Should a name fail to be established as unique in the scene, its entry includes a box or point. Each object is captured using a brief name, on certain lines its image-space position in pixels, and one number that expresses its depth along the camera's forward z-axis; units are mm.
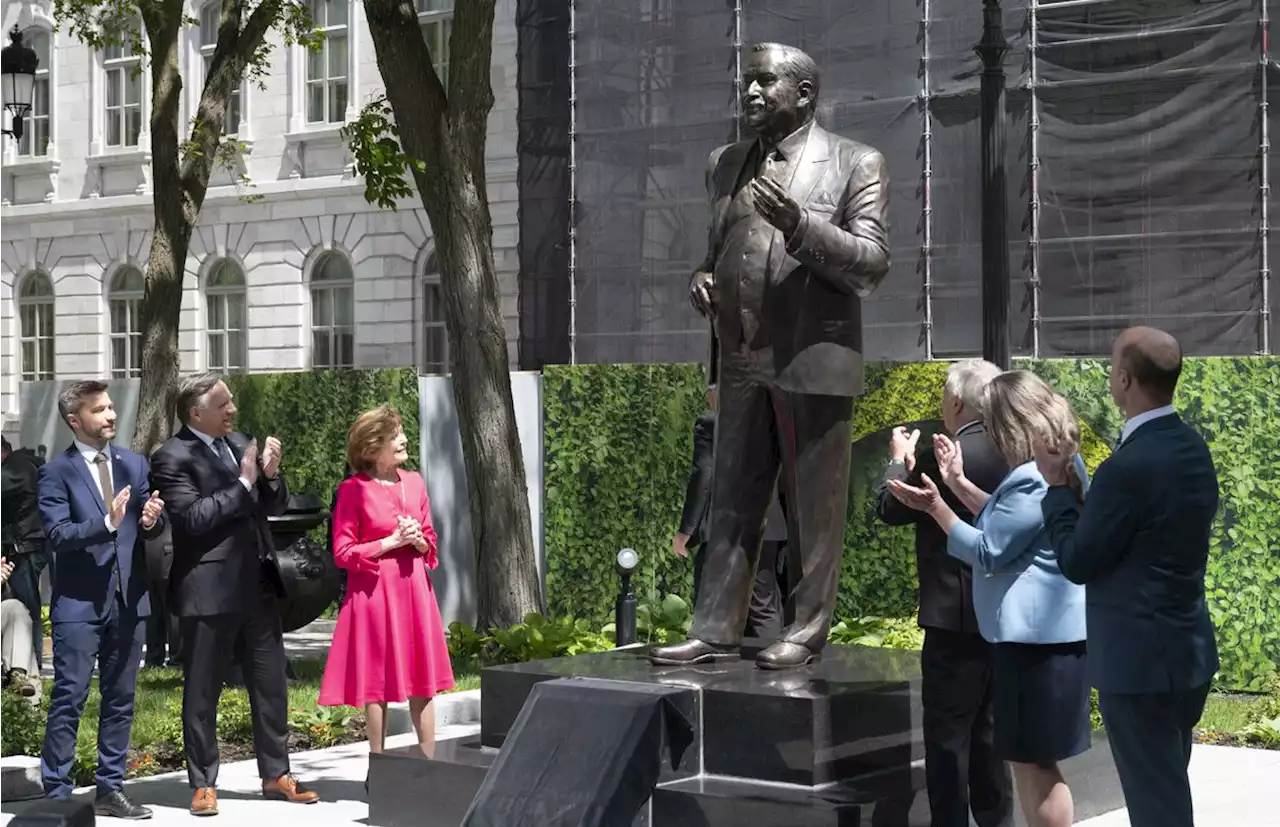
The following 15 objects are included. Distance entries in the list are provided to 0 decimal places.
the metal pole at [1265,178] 19375
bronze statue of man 7895
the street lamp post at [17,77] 19078
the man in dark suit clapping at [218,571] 9047
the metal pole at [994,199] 11578
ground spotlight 12734
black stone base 7219
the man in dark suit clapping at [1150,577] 5676
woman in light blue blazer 6484
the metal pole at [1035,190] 20938
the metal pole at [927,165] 21266
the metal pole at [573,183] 23984
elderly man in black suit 7105
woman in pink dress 9141
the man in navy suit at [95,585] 8820
